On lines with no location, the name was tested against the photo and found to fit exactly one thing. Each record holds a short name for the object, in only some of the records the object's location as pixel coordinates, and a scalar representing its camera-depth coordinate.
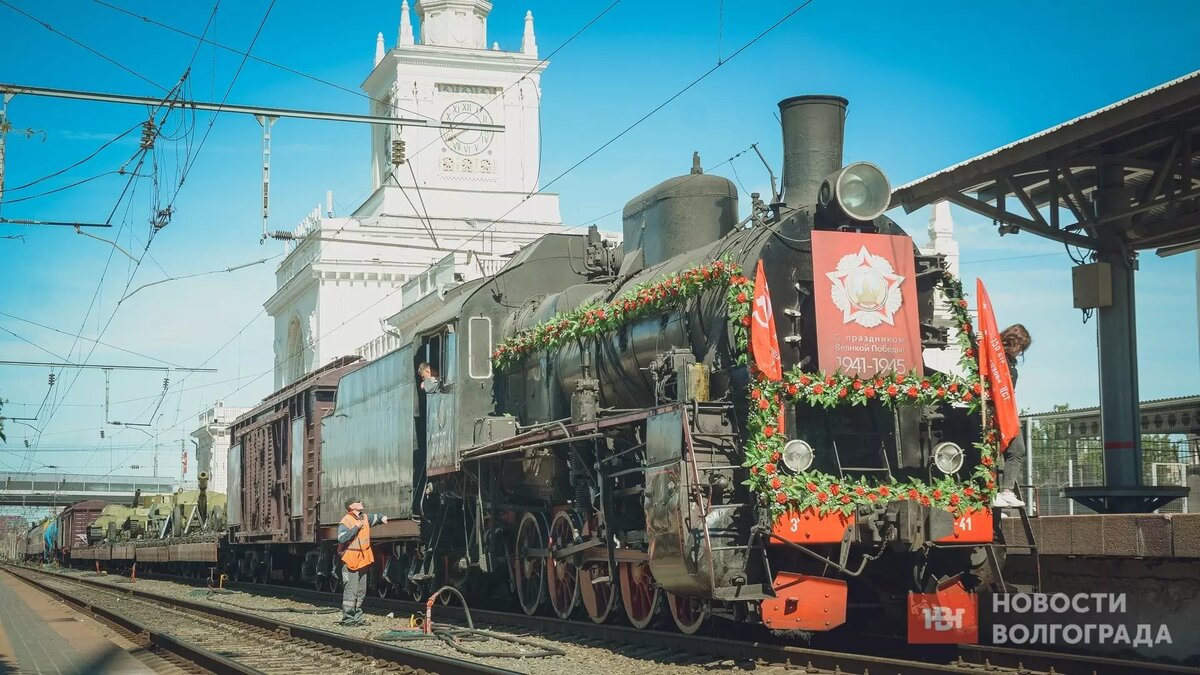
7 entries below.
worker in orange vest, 17.20
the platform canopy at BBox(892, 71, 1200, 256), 12.77
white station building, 65.81
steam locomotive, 10.77
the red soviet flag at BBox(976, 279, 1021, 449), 11.18
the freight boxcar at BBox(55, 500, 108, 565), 56.43
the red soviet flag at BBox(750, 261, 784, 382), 10.81
